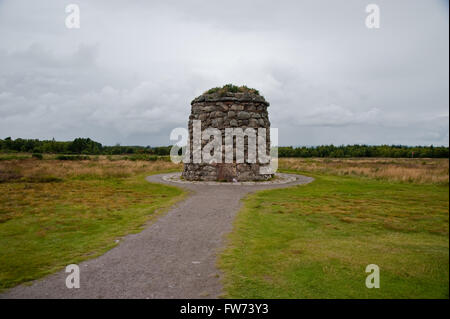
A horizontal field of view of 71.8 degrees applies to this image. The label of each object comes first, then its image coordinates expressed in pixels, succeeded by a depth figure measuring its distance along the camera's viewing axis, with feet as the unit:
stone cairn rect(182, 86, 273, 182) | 65.67
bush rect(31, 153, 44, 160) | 135.42
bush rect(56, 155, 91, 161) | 144.66
